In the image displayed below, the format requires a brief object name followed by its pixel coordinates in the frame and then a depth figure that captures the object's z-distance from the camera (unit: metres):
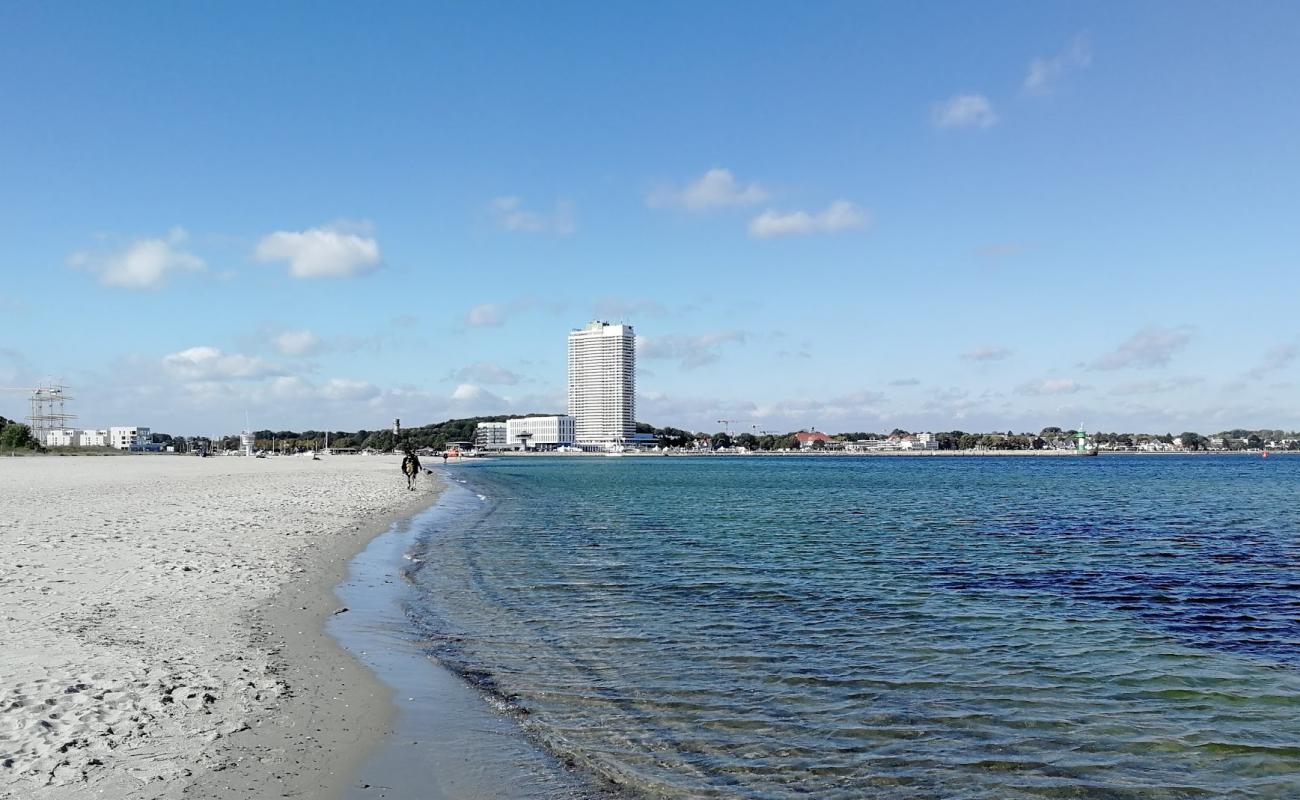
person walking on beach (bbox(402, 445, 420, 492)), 57.92
